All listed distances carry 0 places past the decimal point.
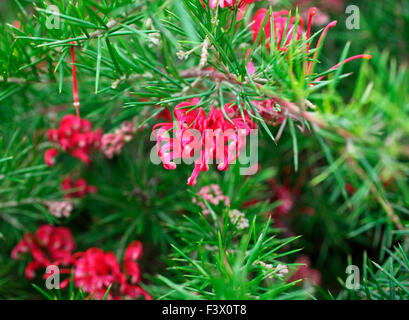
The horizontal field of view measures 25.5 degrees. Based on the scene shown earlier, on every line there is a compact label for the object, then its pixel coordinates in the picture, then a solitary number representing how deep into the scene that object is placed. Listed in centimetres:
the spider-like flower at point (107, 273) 51
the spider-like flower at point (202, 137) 46
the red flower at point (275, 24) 47
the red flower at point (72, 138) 53
